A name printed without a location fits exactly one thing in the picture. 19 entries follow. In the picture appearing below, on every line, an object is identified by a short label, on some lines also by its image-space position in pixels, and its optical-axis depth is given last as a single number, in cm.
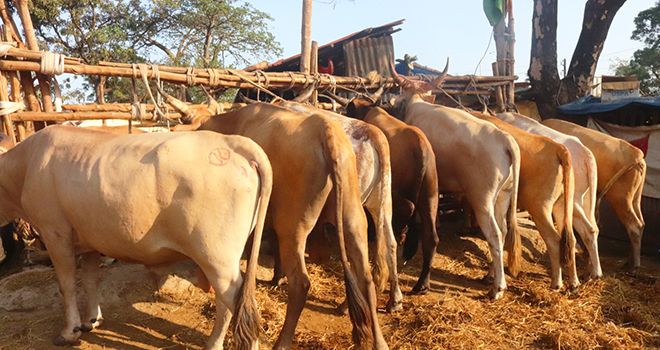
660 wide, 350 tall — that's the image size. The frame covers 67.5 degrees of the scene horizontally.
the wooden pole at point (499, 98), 1024
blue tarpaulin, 820
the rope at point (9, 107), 530
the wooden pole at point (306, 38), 855
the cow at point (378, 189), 481
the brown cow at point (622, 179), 707
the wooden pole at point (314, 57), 883
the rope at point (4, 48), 518
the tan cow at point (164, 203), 345
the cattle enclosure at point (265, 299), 435
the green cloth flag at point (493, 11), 1403
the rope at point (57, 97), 596
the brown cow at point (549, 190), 576
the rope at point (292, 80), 738
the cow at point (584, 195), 634
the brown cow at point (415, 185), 547
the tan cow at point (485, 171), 556
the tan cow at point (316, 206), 394
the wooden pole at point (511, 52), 1062
